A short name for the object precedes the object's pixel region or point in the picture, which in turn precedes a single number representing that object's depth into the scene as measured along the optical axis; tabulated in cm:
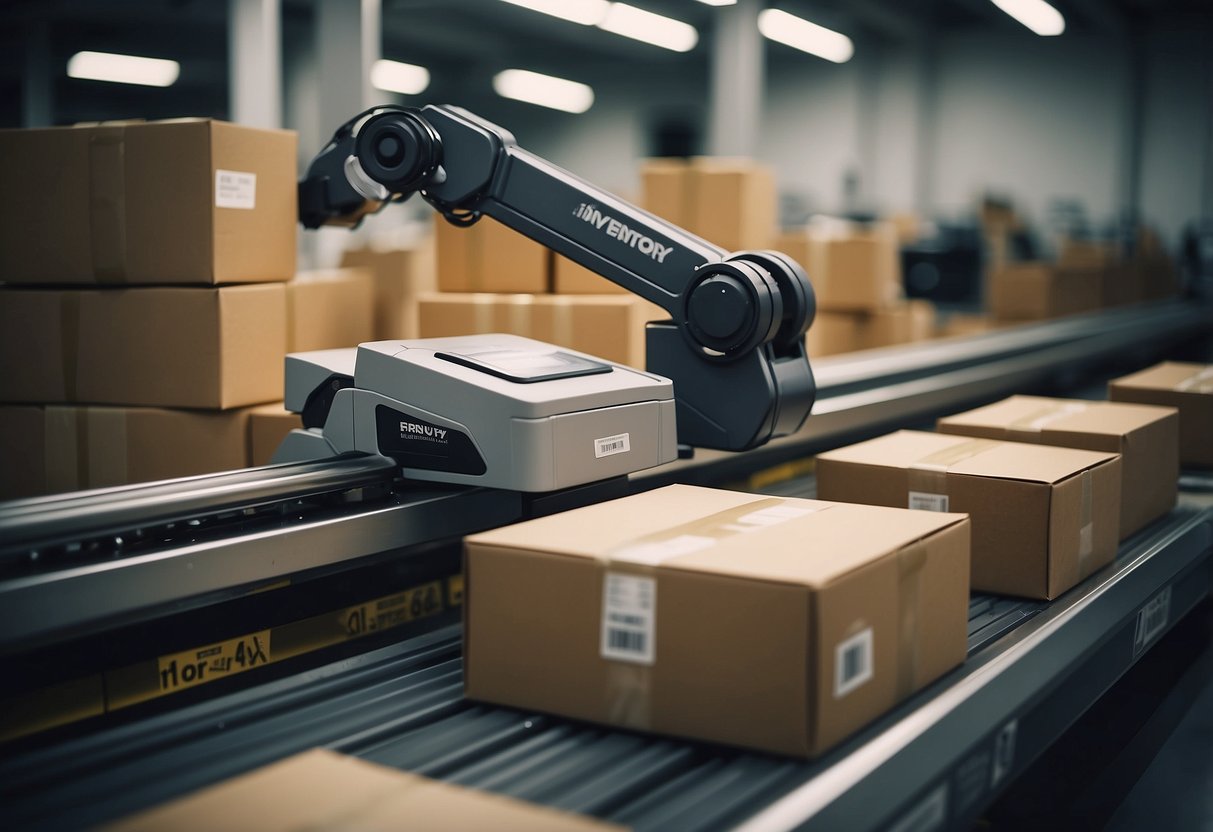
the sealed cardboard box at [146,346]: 219
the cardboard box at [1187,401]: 279
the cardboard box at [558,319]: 275
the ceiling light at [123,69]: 1063
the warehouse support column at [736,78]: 770
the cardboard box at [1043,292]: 697
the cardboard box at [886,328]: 576
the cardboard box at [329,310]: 246
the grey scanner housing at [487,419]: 160
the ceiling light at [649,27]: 893
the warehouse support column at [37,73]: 878
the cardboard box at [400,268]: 425
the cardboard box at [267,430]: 222
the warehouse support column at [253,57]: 535
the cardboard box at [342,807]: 86
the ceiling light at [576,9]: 790
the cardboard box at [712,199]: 362
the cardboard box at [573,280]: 292
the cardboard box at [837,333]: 564
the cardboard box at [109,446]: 223
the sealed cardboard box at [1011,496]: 174
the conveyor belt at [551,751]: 109
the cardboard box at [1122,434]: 216
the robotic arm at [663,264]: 196
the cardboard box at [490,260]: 296
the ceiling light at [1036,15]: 914
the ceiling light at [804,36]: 949
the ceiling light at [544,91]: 1390
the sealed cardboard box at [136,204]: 220
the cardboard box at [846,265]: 552
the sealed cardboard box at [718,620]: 114
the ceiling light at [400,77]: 1246
